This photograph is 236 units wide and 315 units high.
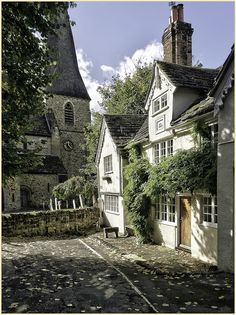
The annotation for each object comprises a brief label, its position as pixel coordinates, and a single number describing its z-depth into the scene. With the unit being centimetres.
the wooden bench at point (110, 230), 1906
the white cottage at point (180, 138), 1183
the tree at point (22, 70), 905
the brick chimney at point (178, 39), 1795
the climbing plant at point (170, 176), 1125
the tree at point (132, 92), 3766
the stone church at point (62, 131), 3588
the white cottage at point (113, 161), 2050
